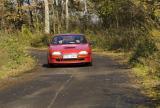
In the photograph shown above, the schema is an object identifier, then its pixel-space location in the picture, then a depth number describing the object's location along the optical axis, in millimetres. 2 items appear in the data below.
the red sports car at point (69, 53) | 23062
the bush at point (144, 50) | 21531
